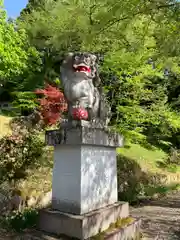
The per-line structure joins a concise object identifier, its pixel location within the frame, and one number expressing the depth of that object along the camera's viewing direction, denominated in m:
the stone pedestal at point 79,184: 3.69
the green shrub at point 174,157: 13.95
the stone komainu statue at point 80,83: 3.98
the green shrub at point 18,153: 7.26
